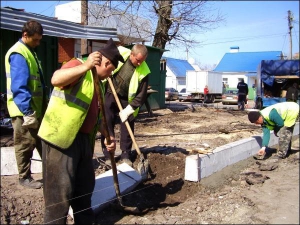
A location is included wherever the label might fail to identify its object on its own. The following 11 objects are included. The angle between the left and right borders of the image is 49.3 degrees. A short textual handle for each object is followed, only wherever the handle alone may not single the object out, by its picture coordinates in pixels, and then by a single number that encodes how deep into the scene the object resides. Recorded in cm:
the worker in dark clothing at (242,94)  1719
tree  1486
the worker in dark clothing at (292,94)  1411
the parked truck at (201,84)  2831
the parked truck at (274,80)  1600
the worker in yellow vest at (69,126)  259
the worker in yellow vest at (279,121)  631
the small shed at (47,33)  668
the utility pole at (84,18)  997
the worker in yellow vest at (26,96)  363
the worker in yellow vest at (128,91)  467
